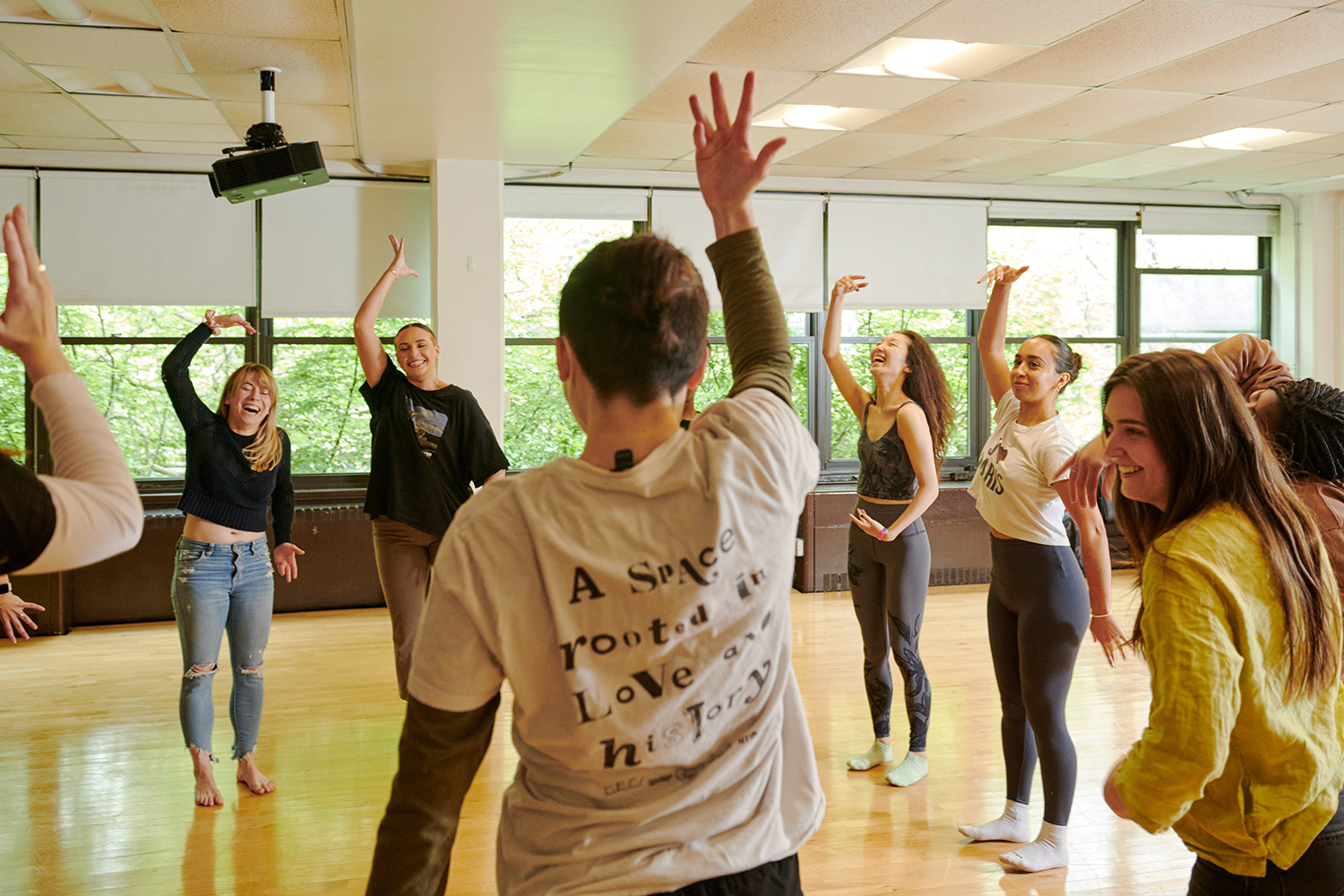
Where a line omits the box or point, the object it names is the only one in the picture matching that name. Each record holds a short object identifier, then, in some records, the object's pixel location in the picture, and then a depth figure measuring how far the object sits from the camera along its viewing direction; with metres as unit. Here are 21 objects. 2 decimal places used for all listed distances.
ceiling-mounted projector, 4.34
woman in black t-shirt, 3.61
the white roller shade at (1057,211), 7.48
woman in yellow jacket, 1.15
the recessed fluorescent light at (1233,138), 5.84
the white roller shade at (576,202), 6.64
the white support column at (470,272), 5.95
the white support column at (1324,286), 7.66
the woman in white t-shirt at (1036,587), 2.71
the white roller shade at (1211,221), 7.71
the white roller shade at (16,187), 5.88
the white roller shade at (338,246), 6.24
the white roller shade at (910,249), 7.20
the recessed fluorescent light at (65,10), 3.60
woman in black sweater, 3.13
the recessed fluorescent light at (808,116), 5.35
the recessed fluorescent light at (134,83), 4.53
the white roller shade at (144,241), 5.94
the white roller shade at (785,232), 6.91
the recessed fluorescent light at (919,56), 4.24
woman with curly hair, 3.37
